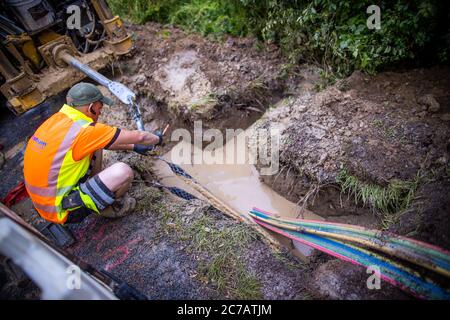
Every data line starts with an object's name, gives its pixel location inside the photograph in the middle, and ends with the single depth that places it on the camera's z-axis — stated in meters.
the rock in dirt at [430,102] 2.95
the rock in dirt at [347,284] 2.13
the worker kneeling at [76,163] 2.65
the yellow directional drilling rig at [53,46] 4.31
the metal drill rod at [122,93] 3.76
